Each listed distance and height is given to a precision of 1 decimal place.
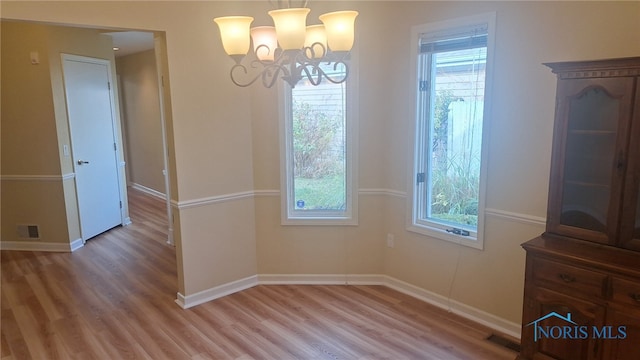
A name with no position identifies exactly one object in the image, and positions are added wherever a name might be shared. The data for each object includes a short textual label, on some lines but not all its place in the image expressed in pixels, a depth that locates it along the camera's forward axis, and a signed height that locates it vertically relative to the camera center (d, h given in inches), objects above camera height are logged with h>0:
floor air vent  109.9 -61.2
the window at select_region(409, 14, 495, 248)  116.7 -3.8
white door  190.2 -10.7
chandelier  75.1 +14.9
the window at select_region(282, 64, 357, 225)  140.9 -13.1
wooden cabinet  82.1 -24.8
